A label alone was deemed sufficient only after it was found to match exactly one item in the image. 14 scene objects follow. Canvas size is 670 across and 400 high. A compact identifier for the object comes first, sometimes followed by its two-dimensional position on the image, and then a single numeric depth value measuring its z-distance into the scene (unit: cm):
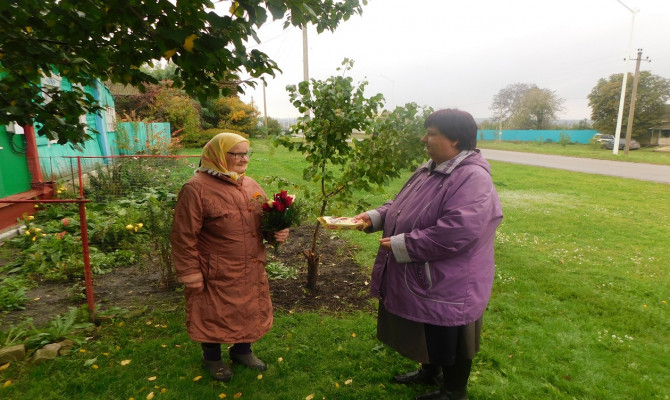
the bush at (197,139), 2240
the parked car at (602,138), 3449
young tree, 392
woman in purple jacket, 218
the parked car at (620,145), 3387
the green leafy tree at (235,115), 2873
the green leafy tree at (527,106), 5300
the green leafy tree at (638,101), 3872
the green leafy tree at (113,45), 186
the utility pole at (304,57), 1752
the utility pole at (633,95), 2500
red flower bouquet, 274
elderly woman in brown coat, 252
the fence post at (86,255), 342
